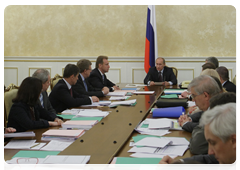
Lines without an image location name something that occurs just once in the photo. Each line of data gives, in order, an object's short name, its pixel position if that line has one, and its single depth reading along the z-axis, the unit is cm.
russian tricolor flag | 752
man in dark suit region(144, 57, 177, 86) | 630
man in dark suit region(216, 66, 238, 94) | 448
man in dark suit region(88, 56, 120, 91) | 560
